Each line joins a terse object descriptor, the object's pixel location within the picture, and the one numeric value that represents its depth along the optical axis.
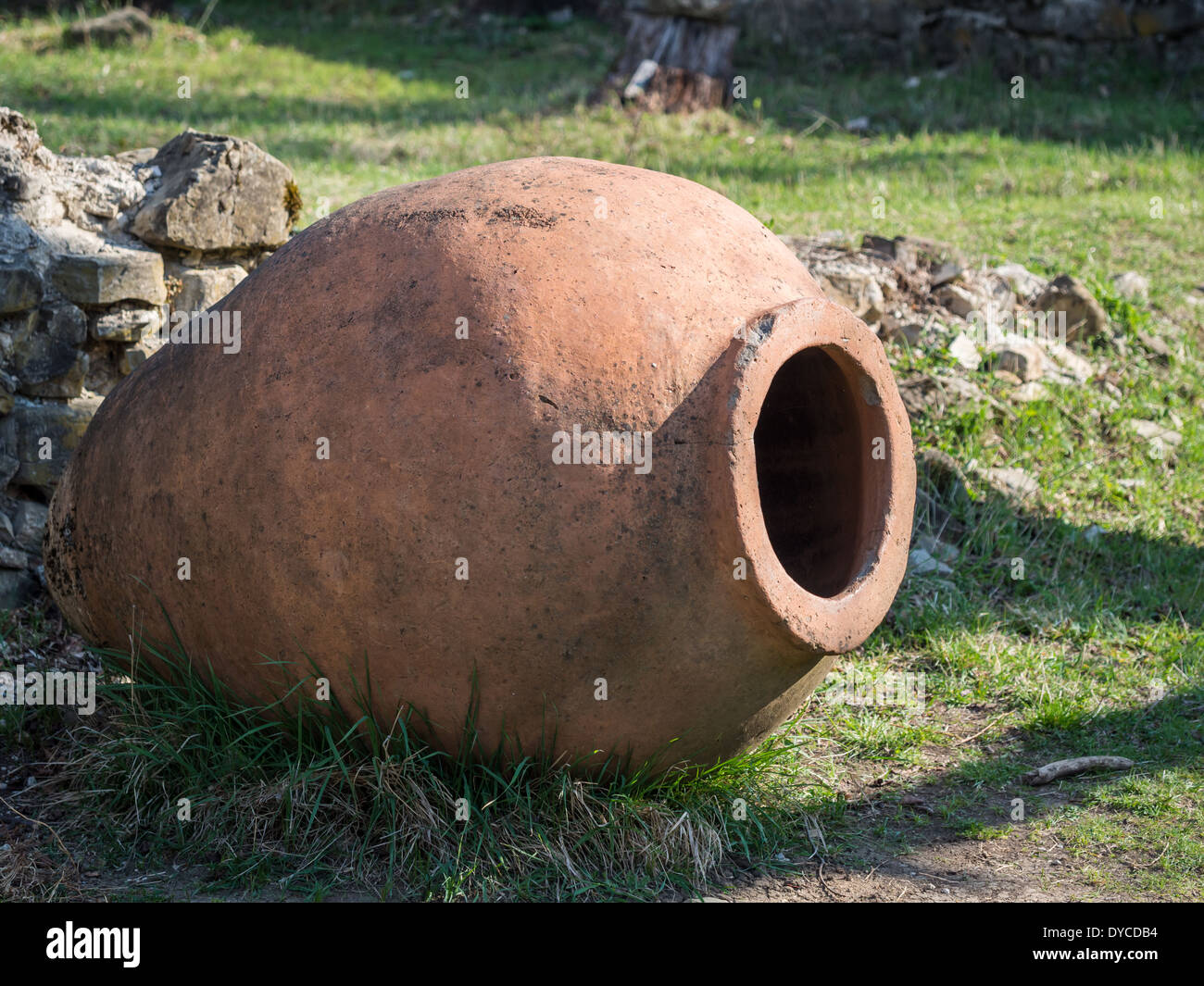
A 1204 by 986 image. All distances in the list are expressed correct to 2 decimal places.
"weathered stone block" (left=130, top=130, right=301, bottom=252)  3.88
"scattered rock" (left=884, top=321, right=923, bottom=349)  5.25
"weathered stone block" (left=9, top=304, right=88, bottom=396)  3.65
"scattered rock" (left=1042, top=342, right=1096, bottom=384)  5.42
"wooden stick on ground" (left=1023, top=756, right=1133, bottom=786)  3.22
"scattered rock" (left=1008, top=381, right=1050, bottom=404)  5.18
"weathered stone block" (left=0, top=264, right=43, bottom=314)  3.51
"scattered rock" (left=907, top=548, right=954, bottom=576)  4.33
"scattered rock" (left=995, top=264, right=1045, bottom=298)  5.84
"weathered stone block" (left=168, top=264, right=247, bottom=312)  3.98
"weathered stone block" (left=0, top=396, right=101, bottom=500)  3.68
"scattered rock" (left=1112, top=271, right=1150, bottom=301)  6.08
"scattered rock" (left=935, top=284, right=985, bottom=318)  5.54
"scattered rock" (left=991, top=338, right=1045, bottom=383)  5.28
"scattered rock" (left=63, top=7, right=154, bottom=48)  9.11
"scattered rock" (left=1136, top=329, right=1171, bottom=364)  5.74
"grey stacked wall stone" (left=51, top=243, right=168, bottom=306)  3.70
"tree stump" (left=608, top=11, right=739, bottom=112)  8.68
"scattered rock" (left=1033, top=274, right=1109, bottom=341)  5.69
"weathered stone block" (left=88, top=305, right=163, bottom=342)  3.79
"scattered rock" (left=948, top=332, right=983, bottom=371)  5.20
